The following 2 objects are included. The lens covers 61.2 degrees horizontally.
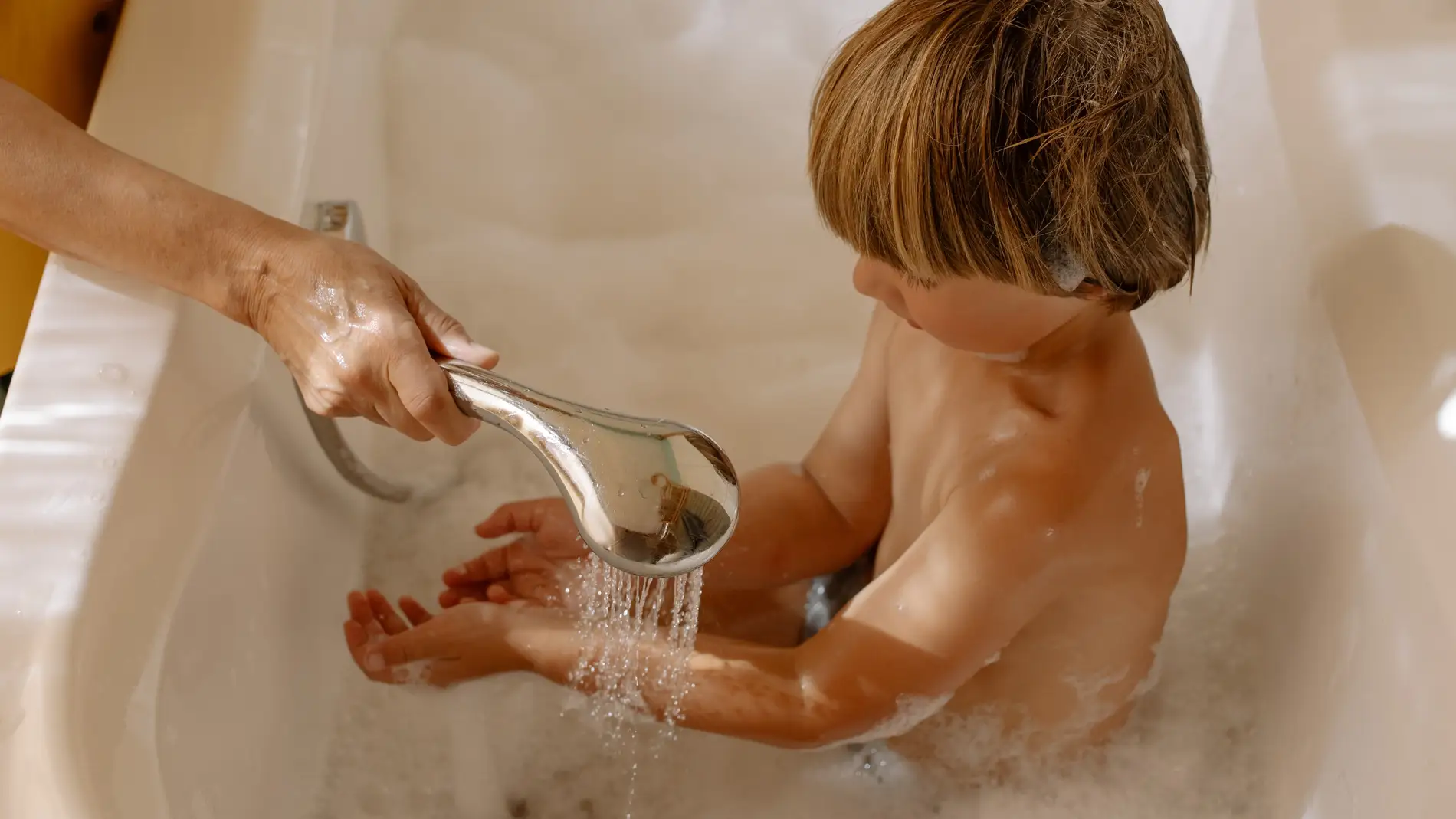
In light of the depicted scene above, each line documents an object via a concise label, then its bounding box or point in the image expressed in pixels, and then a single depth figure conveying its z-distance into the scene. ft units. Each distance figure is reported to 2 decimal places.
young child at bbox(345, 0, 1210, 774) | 2.14
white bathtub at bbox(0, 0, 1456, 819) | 2.27
